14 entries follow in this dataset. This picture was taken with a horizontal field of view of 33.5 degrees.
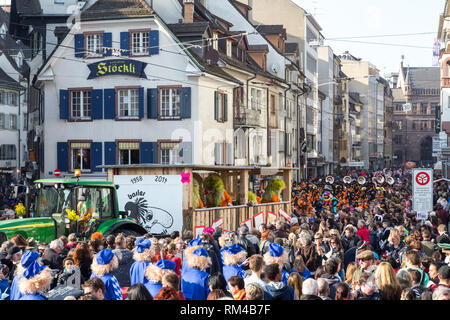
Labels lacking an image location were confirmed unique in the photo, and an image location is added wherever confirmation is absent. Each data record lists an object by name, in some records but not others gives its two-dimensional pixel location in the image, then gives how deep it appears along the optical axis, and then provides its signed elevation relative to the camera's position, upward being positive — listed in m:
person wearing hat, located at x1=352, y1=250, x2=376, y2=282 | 9.78 -1.41
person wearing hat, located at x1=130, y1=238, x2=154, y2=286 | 9.48 -1.33
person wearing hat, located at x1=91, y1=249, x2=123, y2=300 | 8.51 -1.31
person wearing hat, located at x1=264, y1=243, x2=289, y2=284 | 9.29 -1.24
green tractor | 15.48 -1.18
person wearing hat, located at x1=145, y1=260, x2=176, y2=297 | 8.43 -1.35
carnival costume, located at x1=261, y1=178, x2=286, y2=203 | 25.12 -1.17
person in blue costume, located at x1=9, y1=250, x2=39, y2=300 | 7.62 -1.11
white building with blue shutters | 36.50 +3.08
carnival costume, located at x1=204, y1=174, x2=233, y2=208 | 21.72 -1.03
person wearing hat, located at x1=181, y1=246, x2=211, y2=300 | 9.17 -1.47
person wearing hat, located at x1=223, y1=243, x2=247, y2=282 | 9.73 -1.36
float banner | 19.42 -1.14
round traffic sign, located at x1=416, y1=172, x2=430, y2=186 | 19.95 -0.60
